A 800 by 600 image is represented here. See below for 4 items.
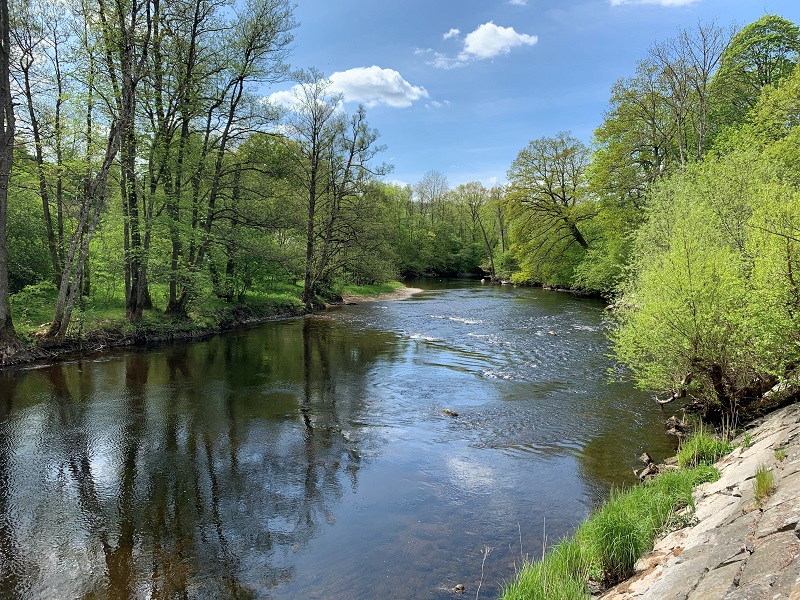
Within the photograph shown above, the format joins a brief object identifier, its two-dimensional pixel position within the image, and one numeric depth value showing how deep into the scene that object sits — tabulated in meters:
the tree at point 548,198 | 43.72
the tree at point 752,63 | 26.77
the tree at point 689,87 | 23.86
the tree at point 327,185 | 31.81
